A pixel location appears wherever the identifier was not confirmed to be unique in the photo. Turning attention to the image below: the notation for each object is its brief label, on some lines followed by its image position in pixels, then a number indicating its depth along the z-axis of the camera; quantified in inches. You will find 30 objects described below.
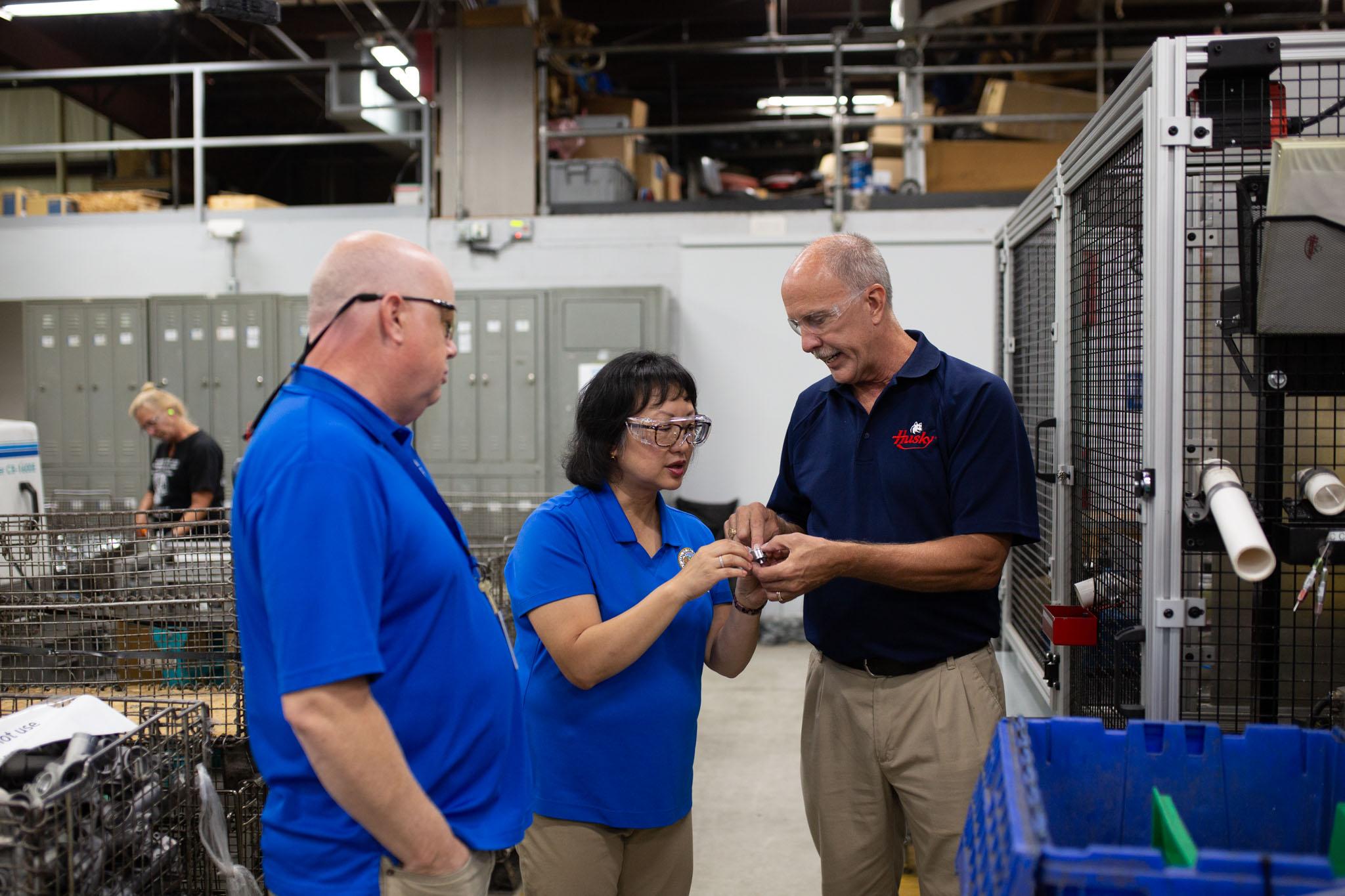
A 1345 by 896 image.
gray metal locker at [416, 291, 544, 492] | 263.0
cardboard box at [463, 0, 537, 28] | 278.2
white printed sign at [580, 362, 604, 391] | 260.4
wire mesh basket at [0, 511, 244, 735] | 89.6
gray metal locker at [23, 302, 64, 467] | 275.9
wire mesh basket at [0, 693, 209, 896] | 53.3
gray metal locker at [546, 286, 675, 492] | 257.9
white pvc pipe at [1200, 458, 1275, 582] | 52.4
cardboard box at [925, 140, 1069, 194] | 275.6
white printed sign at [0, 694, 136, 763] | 63.0
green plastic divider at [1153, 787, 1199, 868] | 38.8
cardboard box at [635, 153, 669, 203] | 300.7
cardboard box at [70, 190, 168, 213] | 299.9
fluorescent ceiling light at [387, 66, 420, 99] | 294.4
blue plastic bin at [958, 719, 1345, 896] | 49.9
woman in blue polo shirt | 66.5
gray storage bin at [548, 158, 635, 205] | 281.1
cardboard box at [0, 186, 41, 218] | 301.6
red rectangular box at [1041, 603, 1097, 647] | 79.4
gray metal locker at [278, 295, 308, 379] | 268.1
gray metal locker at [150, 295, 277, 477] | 270.5
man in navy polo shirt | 72.3
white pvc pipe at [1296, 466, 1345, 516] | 59.3
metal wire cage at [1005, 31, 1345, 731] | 60.4
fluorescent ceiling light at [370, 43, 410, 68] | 275.4
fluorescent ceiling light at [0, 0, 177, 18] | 239.8
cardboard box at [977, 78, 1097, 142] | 264.2
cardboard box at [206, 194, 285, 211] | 295.4
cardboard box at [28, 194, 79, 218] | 300.0
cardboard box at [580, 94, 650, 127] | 298.4
